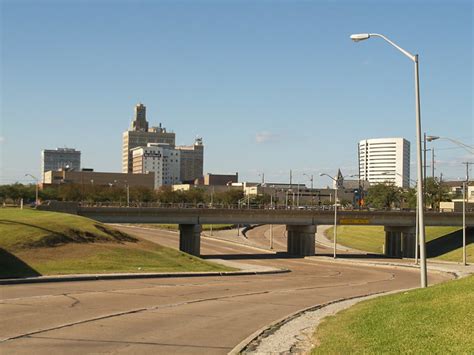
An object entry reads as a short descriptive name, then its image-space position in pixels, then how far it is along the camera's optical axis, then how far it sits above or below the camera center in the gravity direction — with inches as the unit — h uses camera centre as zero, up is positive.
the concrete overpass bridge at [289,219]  2588.6 -85.5
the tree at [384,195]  5713.6 +55.2
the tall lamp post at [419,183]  924.3 +26.8
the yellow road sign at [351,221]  2977.4 -95.7
